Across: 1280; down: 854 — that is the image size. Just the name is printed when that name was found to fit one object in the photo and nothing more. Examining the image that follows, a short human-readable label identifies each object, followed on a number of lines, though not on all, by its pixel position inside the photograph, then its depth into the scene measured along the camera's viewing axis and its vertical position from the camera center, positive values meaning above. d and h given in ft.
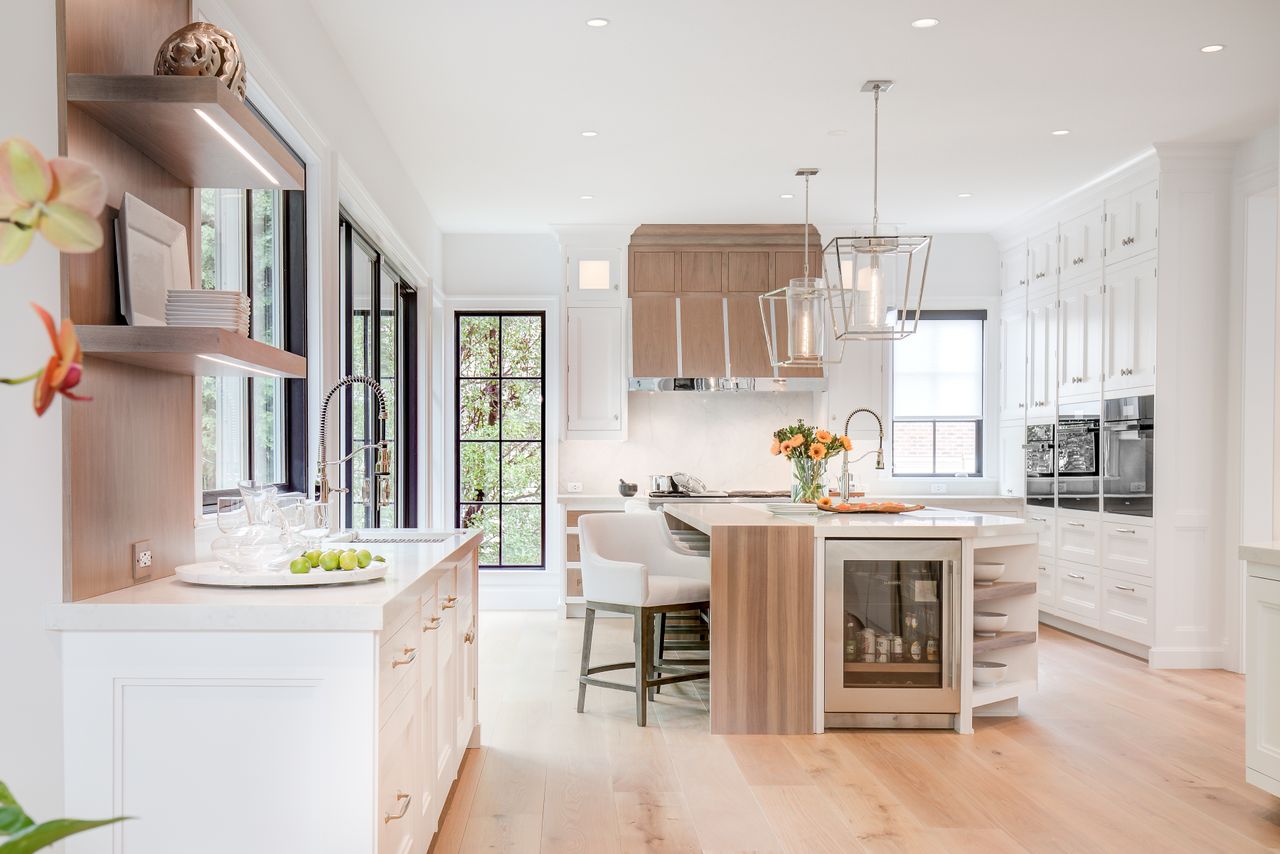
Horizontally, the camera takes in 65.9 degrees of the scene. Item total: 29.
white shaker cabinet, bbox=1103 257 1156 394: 17.31 +1.64
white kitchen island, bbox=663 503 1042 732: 12.96 -2.72
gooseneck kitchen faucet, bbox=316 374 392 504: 9.68 -0.42
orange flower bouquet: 15.81 -0.60
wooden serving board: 14.84 -1.40
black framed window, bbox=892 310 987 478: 23.89 +0.47
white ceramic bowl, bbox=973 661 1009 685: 13.47 -3.52
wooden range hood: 22.80 +2.67
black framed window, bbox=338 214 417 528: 14.84 +0.82
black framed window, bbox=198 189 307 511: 9.30 +1.01
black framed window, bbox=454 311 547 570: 23.80 -0.60
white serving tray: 6.71 -1.13
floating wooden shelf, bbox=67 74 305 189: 6.01 +1.90
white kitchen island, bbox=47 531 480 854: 5.88 -1.85
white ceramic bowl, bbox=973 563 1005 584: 13.78 -2.16
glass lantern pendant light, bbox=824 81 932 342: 12.28 +1.63
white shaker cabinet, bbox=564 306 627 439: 22.99 +0.97
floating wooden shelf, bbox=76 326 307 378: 5.92 +0.42
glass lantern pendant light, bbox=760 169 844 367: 15.20 +1.49
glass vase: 16.08 -1.06
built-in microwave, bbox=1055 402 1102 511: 18.92 -0.78
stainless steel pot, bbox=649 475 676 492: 22.49 -1.57
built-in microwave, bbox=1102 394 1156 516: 17.20 -0.69
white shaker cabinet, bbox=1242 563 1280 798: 9.78 -2.63
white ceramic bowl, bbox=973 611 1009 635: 13.61 -2.83
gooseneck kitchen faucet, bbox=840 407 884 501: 16.10 -1.08
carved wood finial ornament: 6.59 +2.43
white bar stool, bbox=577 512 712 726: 13.30 -2.36
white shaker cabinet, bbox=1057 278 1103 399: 19.04 +1.52
